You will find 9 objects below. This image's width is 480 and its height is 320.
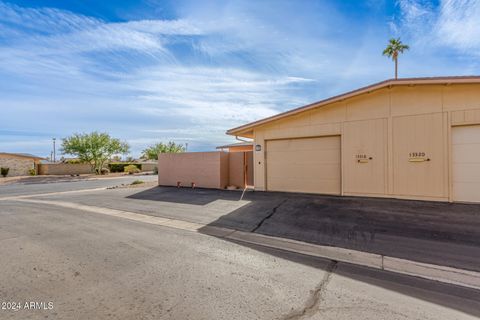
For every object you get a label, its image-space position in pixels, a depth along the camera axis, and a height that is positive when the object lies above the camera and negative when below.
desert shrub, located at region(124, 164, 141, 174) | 35.63 -0.98
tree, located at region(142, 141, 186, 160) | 43.41 +2.57
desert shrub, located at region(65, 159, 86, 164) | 34.83 +0.25
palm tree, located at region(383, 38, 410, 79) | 23.81 +11.43
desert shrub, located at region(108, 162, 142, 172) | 37.38 -0.69
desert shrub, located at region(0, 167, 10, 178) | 28.84 -1.04
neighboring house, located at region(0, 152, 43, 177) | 29.69 -0.02
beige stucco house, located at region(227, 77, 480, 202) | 7.39 +0.70
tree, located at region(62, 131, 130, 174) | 32.22 +2.14
